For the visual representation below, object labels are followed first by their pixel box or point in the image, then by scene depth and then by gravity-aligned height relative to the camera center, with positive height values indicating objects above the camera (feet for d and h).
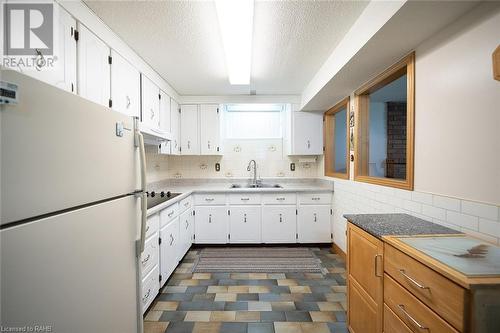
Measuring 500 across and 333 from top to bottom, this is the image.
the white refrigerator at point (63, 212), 2.10 -0.61
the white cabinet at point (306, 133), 11.59 +1.73
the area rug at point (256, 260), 8.44 -4.14
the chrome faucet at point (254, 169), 12.26 -0.27
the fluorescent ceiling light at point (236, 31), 4.55 +3.41
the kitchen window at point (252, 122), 12.70 +2.55
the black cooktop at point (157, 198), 7.11 -1.23
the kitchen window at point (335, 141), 10.33 +1.21
